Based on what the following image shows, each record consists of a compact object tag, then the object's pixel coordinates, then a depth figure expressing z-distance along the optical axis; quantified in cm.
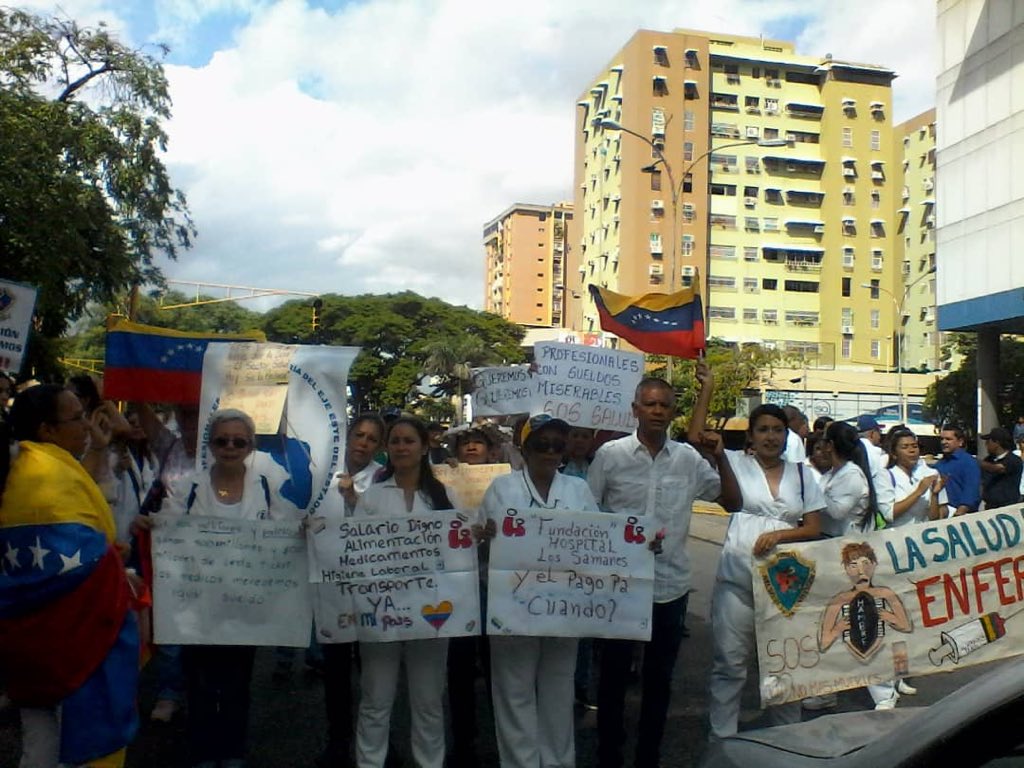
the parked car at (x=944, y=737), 241
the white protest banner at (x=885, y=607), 508
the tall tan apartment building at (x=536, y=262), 12544
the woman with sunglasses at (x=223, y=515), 482
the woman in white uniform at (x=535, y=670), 491
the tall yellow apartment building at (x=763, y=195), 7338
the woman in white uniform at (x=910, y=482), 757
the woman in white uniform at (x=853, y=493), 620
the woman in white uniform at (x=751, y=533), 528
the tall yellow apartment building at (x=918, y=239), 7903
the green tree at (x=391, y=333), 6059
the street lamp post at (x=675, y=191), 2392
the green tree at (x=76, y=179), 1622
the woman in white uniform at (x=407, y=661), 488
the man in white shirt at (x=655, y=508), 518
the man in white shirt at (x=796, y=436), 945
